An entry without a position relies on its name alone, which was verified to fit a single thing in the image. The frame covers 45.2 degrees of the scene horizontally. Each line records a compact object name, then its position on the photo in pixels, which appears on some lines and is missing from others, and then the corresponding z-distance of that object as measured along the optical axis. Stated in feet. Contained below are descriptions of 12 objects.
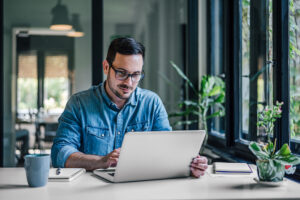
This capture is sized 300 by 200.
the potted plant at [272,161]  4.74
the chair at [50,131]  12.89
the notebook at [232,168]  5.53
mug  4.48
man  6.84
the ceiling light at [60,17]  12.70
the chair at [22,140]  12.71
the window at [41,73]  12.50
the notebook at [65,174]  4.93
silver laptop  4.60
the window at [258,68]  6.95
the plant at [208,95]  10.71
